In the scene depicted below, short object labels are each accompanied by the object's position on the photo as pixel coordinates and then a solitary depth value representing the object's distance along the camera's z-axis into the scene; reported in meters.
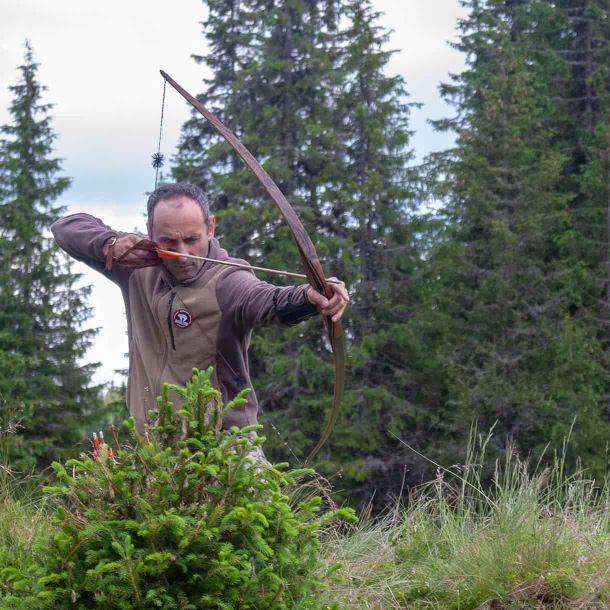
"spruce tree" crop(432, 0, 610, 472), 23.02
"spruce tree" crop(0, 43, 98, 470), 26.33
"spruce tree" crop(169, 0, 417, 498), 25.58
